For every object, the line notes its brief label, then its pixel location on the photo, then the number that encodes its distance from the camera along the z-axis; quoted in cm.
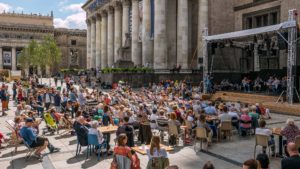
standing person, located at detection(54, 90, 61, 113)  1823
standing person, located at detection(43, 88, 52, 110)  1956
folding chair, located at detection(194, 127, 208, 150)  1069
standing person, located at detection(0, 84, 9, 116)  2072
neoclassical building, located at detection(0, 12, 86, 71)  9019
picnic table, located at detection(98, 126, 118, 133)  1081
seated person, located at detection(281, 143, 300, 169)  584
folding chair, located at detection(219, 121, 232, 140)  1202
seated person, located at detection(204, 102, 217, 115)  1377
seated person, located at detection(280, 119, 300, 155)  911
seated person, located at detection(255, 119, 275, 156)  943
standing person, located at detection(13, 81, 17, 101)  2645
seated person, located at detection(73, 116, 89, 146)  1023
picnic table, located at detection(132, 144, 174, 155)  898
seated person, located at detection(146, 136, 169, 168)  693
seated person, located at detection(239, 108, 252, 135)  1248
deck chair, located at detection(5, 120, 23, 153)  1099
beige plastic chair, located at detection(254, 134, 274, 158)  936
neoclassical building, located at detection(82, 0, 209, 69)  3438
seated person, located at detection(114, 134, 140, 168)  704
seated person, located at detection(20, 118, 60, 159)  984
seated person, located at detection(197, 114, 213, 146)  1094
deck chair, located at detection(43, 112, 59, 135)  1361
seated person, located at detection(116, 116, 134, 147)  992
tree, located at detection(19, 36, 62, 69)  4381
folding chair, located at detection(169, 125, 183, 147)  1129
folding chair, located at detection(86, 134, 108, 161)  991
